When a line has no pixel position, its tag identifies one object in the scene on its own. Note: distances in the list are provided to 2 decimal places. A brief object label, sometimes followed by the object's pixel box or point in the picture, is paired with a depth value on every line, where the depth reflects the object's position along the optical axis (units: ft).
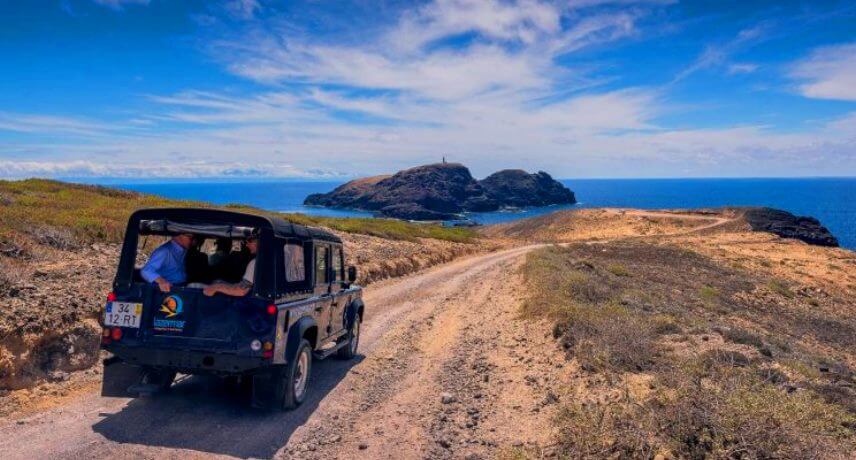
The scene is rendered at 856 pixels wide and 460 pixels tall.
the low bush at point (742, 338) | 37.32
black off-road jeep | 24.02
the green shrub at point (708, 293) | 86.43
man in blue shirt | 25.62
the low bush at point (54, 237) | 51.90
